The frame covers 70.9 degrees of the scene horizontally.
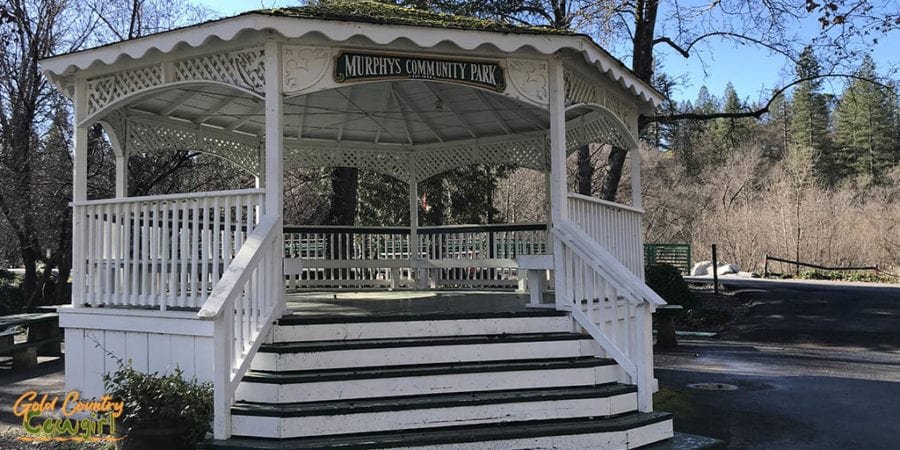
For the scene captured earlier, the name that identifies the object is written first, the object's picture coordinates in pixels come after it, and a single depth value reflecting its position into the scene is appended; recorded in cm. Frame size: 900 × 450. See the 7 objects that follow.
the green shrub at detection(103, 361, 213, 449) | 434
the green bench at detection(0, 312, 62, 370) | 904
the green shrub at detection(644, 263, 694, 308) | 1231
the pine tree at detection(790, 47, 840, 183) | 5291
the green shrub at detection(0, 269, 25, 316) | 1695
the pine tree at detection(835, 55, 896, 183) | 5069
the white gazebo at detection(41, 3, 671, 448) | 511
